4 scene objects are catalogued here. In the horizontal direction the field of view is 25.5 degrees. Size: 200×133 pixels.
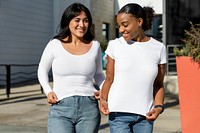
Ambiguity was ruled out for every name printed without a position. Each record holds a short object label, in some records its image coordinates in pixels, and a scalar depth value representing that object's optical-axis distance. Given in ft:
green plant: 18.69
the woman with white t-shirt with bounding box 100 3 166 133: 10.12
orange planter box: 18.58
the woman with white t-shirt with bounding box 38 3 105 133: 11.07
